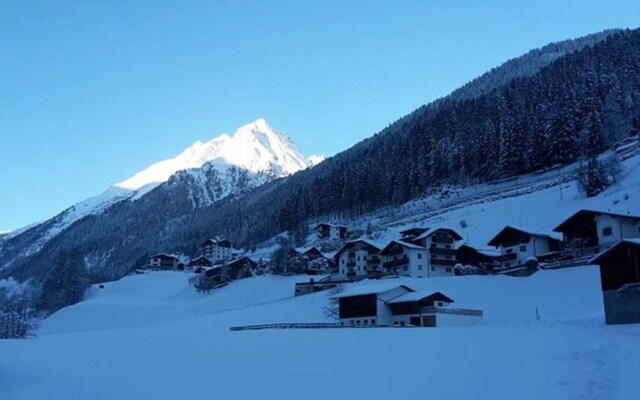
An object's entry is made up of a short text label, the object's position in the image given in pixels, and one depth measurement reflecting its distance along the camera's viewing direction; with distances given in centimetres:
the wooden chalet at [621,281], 2955
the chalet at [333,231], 11644
